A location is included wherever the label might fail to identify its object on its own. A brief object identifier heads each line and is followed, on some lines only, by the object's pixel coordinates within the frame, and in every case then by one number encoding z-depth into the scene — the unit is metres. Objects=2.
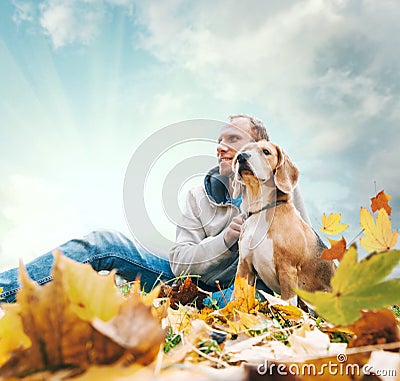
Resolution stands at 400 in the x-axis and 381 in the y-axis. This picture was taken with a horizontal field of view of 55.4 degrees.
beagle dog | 2.17
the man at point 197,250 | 2.67
